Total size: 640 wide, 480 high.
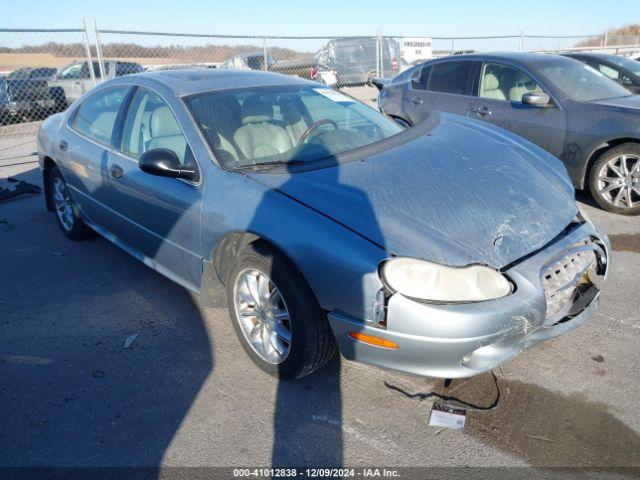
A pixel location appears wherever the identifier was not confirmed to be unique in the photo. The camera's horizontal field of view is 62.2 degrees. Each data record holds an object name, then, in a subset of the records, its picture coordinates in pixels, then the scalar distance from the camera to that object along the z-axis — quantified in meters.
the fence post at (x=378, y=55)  14.06
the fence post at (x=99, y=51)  9.67
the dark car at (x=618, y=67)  8.28
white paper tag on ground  2.51
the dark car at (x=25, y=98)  12.73
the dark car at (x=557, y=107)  5.18
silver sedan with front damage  2.30
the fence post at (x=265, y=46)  12.06
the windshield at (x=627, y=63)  8.44
